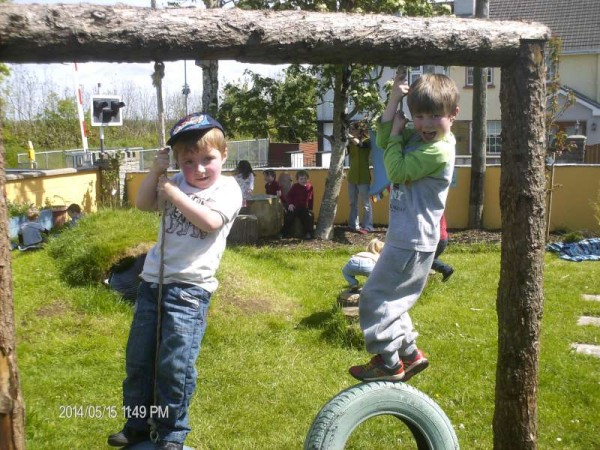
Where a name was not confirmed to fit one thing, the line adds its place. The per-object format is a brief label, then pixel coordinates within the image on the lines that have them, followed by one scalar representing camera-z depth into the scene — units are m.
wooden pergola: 2.89
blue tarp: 11.18
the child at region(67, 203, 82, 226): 12.04
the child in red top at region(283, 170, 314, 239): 13.80
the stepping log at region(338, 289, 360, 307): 7.23
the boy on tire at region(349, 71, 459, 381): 3.43
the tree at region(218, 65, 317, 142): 13.17
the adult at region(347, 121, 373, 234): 13.56
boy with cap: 3.37
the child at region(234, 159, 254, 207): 12.64
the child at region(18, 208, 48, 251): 11.41
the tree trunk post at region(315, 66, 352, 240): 13.00
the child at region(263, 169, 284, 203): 14.58
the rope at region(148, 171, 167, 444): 3.36
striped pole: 16.05
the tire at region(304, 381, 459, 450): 3.55
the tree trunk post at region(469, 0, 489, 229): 13.73
